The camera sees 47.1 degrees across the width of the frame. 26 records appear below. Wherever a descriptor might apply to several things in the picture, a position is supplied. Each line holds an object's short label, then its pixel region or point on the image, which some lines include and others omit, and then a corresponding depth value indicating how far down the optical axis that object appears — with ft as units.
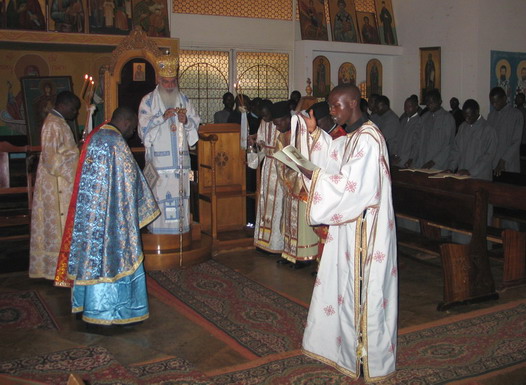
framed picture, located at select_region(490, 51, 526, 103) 40.63
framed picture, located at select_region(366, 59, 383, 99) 46.42
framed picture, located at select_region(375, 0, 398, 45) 45.93
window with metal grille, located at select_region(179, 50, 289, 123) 39.99
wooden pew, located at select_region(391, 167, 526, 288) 18.33
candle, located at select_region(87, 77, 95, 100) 17.00
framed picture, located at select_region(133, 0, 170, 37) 37.29
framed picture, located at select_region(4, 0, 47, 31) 34.32
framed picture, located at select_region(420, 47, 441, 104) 42.65
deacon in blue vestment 14.94
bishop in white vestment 22.27
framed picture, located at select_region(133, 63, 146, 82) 24.86
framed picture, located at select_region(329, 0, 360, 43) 44.04
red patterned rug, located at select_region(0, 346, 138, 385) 10.77
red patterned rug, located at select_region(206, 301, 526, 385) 12.95
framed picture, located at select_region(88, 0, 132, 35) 36.19
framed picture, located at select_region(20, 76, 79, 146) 35.55
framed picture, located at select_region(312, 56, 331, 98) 43.50
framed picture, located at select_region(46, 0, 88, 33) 35.27
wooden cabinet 25.75
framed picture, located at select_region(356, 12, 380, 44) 45.44
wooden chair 24.58
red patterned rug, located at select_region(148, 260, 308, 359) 15.19
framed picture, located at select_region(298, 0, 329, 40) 42.57
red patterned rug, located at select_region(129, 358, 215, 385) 12.09
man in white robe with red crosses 11.78
